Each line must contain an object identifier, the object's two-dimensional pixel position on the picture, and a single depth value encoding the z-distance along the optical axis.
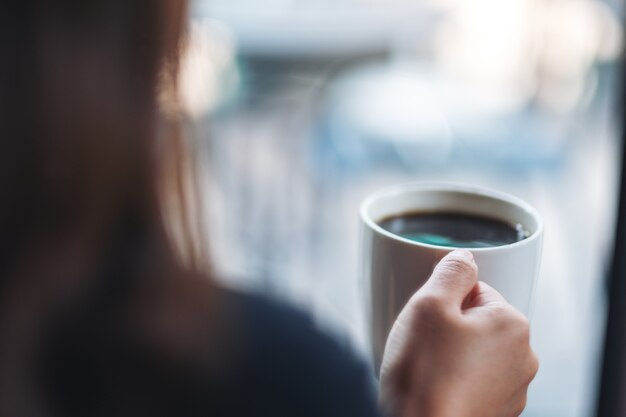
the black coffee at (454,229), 0.74
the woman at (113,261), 0.72
